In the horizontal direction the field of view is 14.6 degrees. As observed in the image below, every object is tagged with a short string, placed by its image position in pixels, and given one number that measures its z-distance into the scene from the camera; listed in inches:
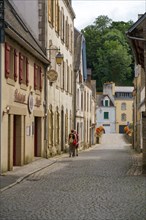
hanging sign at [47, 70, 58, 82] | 1129.2
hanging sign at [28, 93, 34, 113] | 962.0
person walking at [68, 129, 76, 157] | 1245.9
